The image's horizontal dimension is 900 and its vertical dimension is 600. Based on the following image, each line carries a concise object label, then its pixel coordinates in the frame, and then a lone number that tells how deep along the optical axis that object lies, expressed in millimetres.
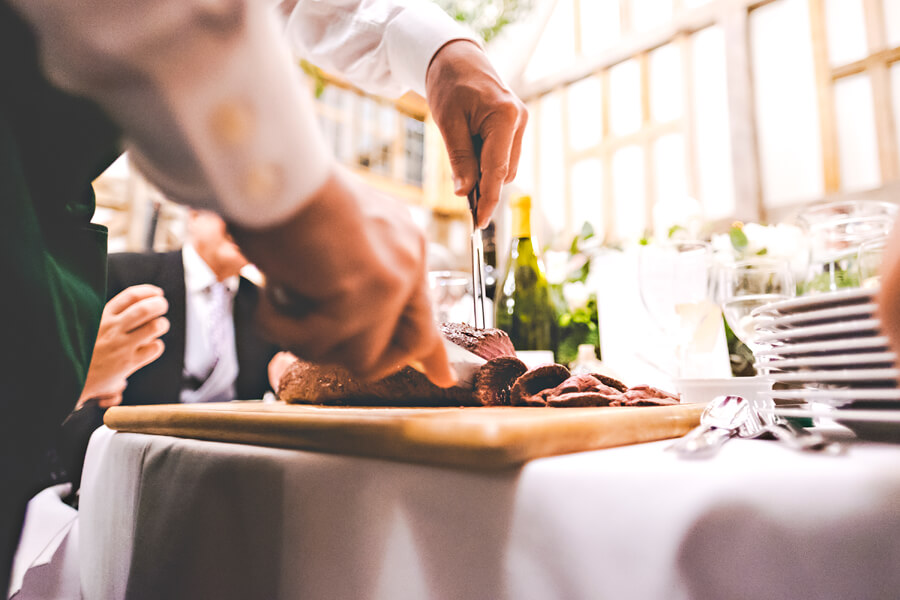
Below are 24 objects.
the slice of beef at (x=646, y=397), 571
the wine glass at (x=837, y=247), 864
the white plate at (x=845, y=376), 343
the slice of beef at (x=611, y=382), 628
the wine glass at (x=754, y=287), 782
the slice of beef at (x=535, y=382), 643
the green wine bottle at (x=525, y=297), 1151
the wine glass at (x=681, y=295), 804
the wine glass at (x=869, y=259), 657
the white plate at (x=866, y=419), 332
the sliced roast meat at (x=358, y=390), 641
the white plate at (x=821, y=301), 365
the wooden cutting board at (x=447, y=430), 323
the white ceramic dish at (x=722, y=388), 601
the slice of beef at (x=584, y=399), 569
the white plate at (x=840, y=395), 340
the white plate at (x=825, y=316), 362
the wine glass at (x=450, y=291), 1072
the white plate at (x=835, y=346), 354
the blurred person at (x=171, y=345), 883
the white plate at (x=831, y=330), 357
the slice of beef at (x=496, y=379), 656
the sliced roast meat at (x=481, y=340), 712
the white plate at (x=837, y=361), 350
